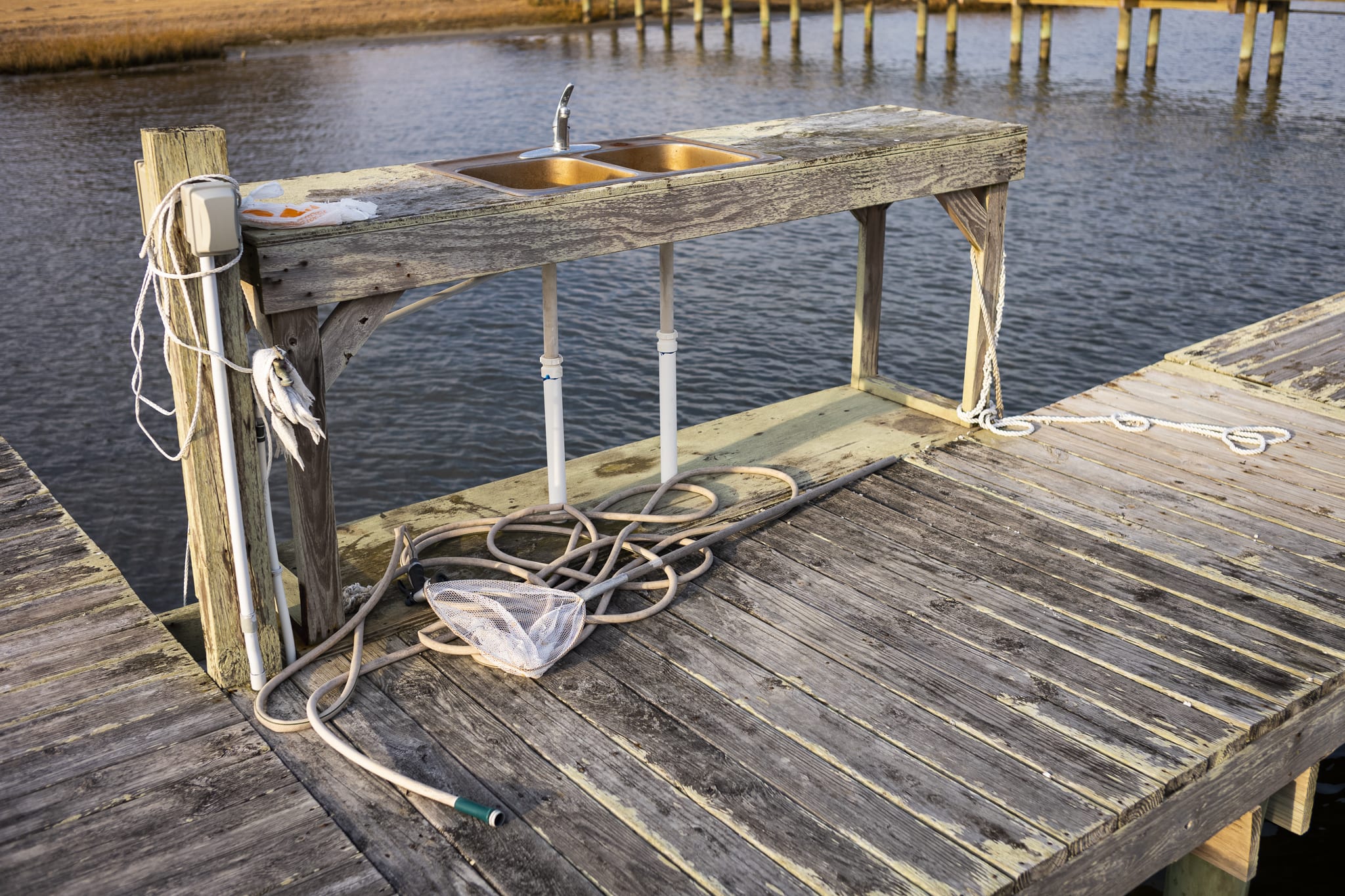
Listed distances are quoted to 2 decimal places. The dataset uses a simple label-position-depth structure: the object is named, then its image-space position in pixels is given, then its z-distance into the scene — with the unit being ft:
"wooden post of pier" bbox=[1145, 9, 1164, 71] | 75.87
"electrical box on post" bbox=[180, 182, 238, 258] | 9.32
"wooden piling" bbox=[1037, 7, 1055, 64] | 79.92
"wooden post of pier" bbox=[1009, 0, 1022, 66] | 78.79
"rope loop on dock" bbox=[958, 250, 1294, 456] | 16.12
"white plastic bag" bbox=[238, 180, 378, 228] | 10.53
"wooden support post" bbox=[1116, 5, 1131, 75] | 74.33
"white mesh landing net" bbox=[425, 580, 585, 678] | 10.98
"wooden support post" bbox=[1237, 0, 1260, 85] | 68.95
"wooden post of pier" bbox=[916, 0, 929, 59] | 84.02
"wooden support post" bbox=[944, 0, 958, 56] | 83.92
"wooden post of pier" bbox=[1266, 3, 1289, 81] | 67.92
